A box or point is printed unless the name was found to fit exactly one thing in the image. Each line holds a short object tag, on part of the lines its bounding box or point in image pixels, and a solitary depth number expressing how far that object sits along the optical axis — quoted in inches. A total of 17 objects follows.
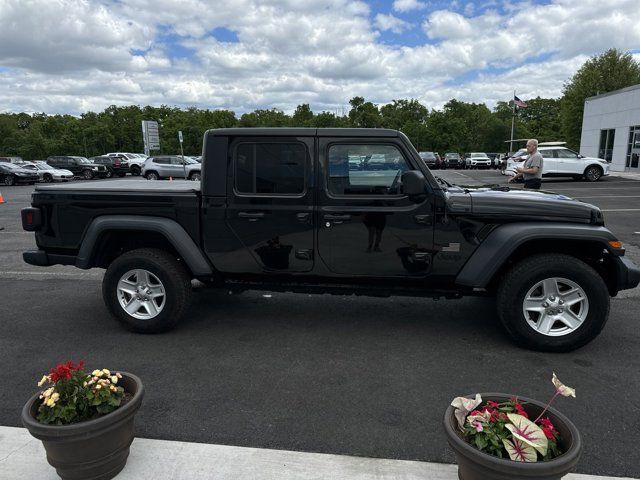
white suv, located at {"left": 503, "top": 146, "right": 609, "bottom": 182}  845.8
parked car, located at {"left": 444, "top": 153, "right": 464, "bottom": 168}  1690.5
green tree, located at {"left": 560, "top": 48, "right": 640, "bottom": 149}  1750.7
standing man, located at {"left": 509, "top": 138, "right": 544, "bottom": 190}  316.5
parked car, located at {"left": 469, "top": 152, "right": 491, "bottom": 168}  1617.9
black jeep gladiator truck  157.8
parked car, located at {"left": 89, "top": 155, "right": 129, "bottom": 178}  1321.4
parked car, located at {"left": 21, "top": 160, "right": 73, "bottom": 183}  1057.3
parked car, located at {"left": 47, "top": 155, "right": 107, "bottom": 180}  1258.0
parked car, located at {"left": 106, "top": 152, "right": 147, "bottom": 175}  1342.3
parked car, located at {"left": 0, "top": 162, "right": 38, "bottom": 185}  1009.5
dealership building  1021.8
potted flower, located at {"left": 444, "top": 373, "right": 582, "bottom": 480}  77.6
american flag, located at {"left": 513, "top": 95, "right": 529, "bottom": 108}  1496.4
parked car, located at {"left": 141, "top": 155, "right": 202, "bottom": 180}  1022.4
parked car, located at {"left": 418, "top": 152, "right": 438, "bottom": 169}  1404.9
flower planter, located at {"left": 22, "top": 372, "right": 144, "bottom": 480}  88.7
